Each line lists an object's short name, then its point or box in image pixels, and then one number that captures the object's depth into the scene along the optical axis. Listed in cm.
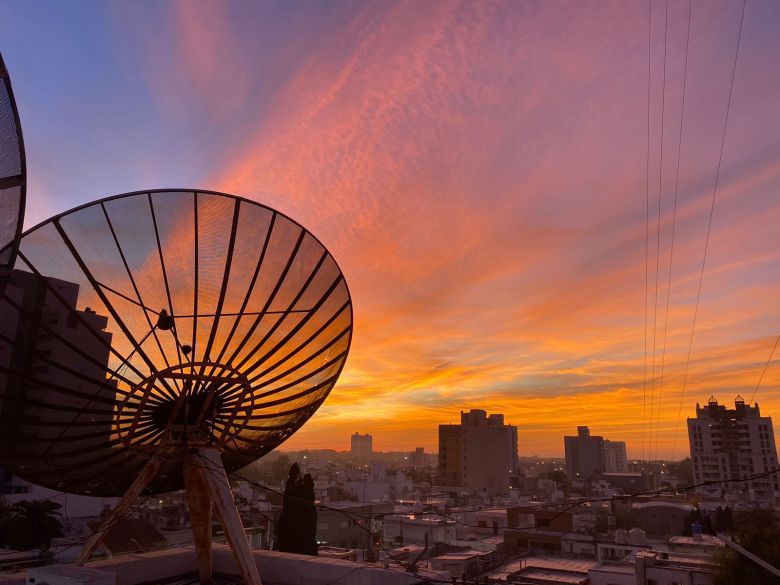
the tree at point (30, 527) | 2534
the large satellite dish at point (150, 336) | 948
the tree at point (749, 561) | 2917
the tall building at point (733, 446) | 9262
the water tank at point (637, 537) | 4475
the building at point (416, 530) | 5407
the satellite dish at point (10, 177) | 532
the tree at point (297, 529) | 2686
